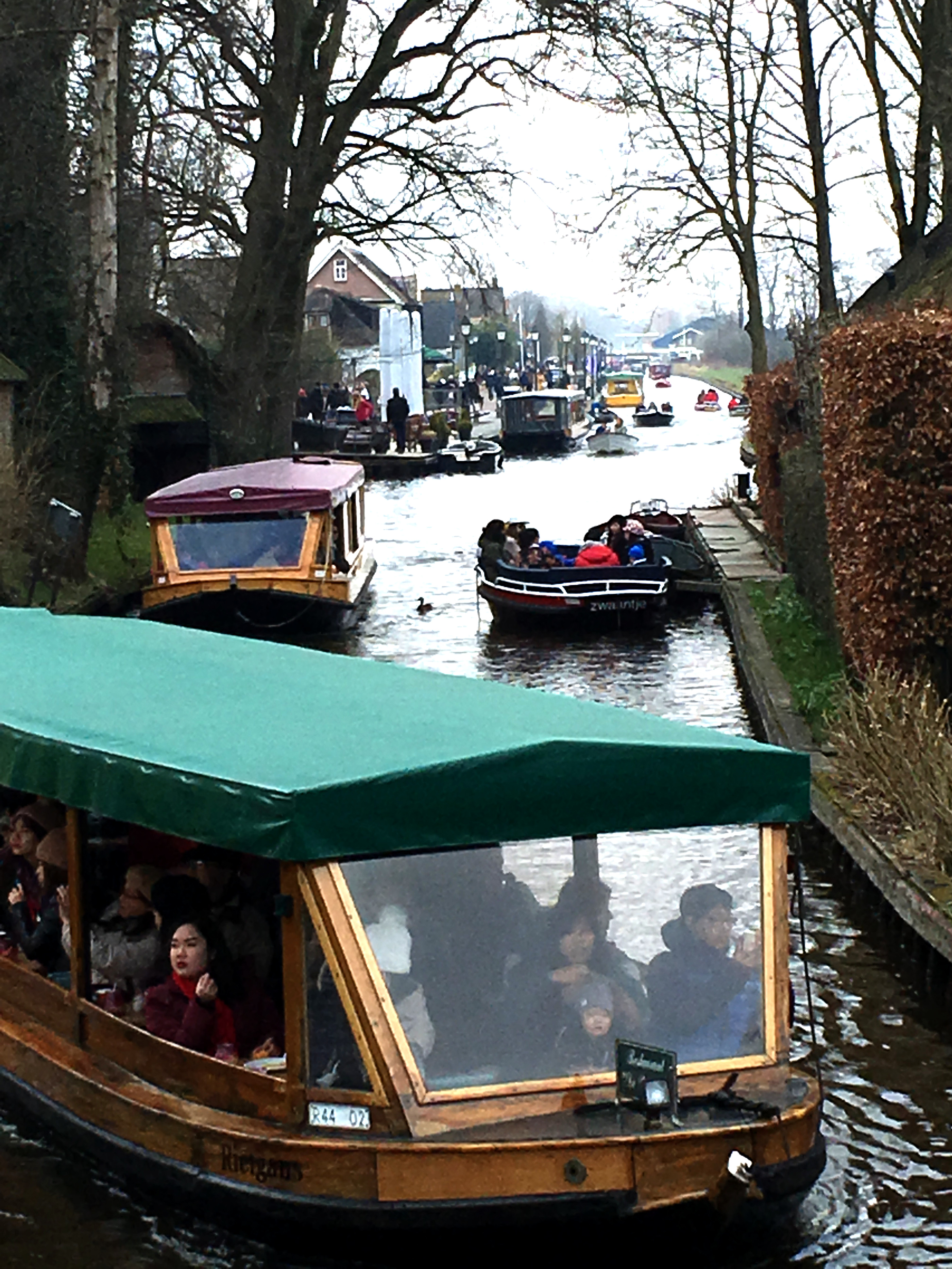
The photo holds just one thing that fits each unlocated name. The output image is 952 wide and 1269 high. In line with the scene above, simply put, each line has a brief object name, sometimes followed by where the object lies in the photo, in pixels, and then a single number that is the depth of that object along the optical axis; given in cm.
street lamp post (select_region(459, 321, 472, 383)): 10594
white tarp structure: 9938
